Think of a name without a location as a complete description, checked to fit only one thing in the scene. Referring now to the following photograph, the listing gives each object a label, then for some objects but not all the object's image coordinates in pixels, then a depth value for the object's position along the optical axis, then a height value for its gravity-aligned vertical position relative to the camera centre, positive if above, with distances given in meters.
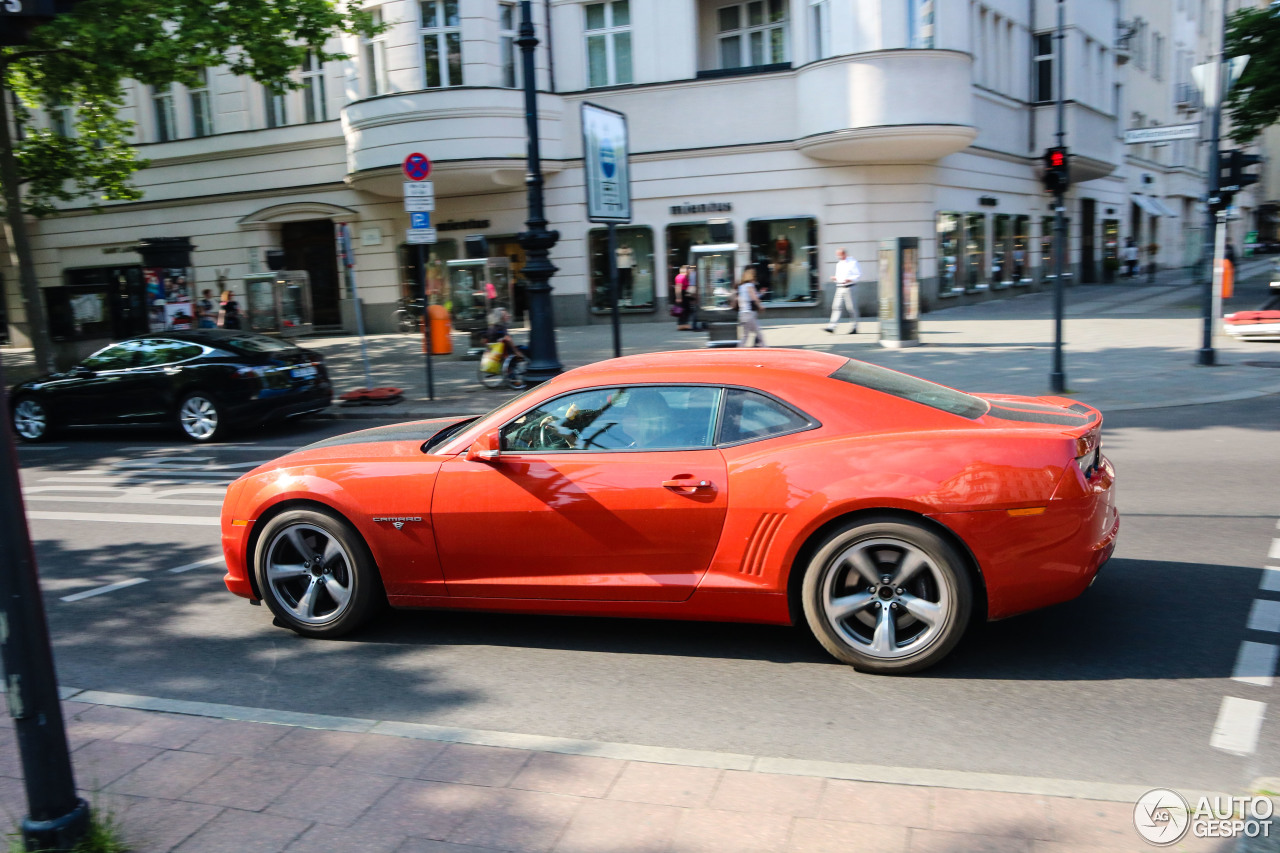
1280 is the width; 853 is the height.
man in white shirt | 21.22 -0.12
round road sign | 14.58 +1.77
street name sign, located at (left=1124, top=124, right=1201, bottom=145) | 17.22 +2.11
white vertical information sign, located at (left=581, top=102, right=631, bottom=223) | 12.10 +1.45
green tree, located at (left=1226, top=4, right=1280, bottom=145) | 25.75 +4.59
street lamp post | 13.58 +0.46
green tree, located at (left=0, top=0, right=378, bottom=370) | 16.52 +4.32
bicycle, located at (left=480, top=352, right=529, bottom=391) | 16.20 -1.29
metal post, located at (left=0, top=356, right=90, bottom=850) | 3.05 -1.14
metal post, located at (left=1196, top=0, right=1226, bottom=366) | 14.39 +0.48
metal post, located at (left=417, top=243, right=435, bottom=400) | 15.01 -0.69
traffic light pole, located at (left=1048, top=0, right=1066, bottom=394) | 12.77 -0.41
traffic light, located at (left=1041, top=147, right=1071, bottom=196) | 12.55 +1.13
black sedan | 13.09 -1.02
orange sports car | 4.43 -1.02
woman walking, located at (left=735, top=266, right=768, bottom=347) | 18.31 -0.46
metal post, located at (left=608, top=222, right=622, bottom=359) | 12.03 +0.02
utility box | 18.61 -0.40
